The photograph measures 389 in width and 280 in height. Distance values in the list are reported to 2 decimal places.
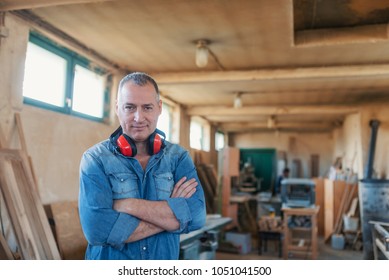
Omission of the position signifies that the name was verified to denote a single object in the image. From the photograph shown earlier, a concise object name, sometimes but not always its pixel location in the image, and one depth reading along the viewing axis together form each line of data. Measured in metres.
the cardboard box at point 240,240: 4.85
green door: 9.73
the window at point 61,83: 2.15
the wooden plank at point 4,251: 1.90
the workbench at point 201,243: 2.56
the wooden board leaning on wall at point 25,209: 1.98
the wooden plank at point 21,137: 2.19
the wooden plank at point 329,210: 5.78
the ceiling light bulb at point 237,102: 4.38
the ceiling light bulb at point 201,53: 2.74
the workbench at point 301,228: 4.03
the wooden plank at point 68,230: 2.30
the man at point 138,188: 1.18
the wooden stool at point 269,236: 4.88
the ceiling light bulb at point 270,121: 6.65
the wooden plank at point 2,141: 2.08
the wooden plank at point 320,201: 6.21
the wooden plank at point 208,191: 6.10
